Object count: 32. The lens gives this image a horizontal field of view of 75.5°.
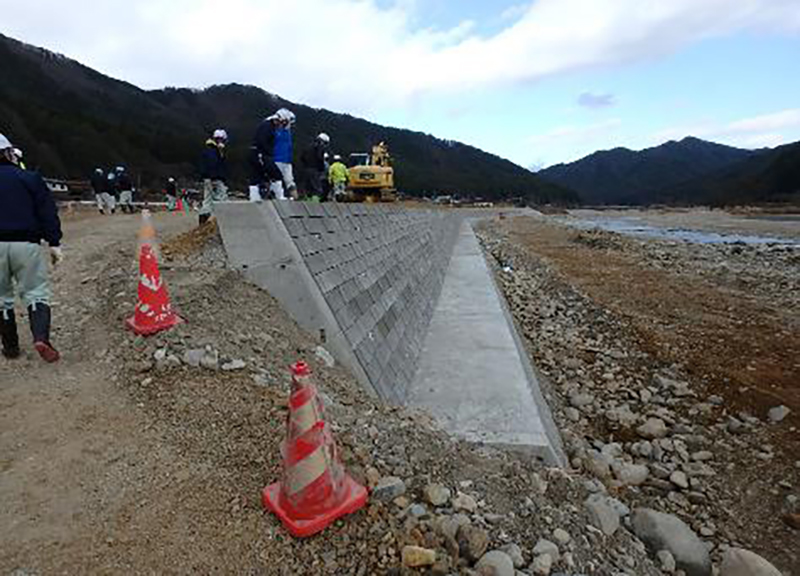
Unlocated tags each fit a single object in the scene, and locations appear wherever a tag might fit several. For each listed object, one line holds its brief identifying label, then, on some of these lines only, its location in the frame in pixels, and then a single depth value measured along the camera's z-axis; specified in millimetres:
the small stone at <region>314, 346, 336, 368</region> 4455
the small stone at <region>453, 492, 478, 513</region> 2781
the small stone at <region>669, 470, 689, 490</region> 4758
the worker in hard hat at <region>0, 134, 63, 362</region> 4316
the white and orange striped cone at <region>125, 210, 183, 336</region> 4309
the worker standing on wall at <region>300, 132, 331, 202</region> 12445
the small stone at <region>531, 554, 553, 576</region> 2498
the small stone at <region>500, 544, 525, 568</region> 2527
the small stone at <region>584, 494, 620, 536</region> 3086
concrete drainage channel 4699
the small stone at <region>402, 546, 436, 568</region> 2377
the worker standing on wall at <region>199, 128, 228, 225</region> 10312
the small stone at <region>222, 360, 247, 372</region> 3906
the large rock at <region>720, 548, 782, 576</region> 3369
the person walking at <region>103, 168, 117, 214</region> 21094
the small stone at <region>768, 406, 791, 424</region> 5996
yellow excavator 25453
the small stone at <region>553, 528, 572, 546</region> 2754
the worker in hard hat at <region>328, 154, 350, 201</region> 18773
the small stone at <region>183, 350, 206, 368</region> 3943
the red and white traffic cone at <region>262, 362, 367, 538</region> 2504
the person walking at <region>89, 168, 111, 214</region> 21047
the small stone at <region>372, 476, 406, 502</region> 2730
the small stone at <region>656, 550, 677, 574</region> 3158
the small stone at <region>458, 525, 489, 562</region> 2520
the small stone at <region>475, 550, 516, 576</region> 2430
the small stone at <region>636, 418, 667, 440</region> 5789
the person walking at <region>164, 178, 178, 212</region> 26912
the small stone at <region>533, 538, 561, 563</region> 2605
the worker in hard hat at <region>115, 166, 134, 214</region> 23062
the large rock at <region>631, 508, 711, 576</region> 3270
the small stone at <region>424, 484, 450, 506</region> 2777
